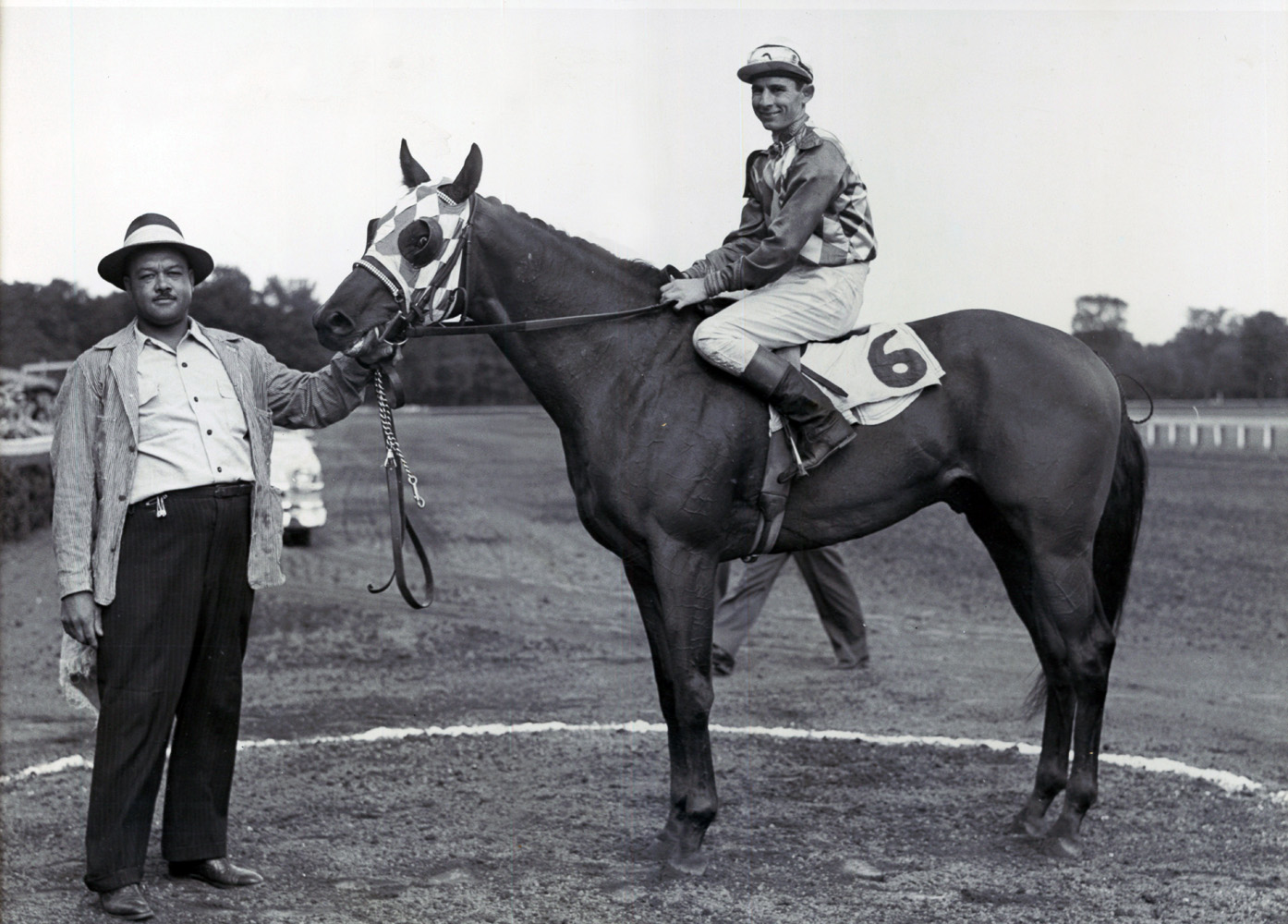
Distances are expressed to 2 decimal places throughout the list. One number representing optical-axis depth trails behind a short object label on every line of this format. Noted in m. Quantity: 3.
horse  4.51
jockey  4.52
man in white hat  4.16
